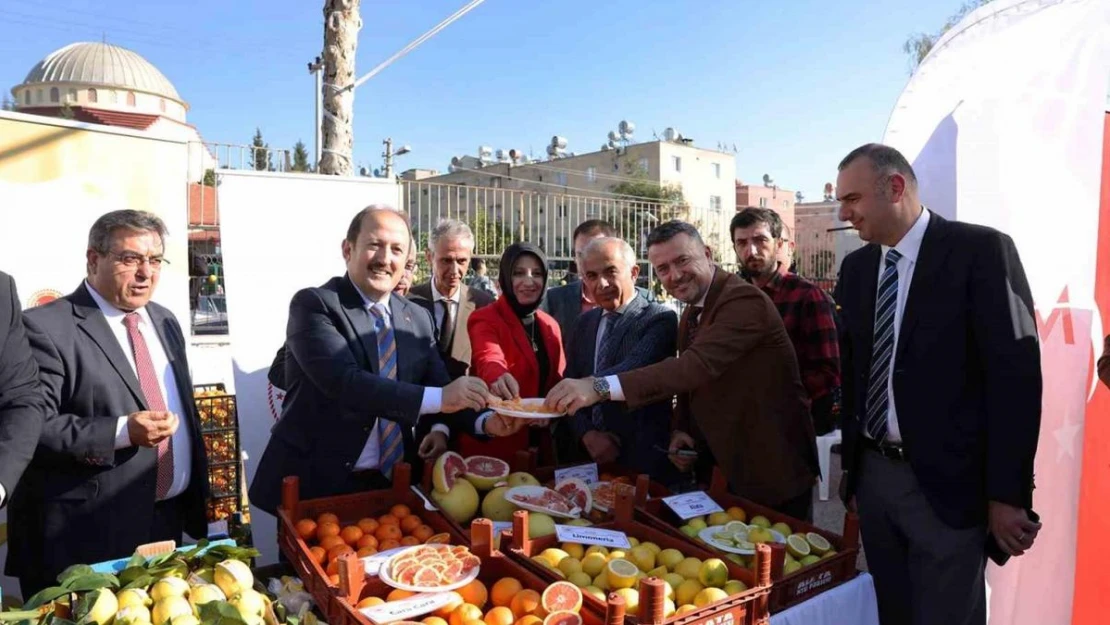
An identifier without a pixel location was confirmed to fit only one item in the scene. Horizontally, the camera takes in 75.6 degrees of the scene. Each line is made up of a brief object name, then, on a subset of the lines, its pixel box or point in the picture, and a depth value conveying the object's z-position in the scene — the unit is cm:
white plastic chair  580
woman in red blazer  333
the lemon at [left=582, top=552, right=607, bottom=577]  201
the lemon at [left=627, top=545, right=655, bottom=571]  206
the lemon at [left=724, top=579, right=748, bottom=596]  191
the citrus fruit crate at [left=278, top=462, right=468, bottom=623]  203
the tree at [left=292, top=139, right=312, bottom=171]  6338
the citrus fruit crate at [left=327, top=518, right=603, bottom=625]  177
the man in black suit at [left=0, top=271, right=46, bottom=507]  202
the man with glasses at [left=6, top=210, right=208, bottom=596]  234
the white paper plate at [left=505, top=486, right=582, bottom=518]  237
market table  196
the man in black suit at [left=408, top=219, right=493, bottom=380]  422
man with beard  374
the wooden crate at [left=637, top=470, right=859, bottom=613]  195
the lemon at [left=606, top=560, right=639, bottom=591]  193
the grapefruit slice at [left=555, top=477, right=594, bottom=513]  253
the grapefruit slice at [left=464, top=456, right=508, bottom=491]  258
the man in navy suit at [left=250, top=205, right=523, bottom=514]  243
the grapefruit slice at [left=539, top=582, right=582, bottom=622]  176
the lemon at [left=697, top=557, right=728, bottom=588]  195
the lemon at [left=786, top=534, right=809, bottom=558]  213
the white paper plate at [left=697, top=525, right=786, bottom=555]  212
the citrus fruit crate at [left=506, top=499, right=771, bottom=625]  166
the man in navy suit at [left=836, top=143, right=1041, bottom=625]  221
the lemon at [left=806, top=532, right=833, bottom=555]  219
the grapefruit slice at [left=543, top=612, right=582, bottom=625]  170
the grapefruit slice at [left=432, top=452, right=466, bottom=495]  251
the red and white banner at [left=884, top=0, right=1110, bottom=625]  268
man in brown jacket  269
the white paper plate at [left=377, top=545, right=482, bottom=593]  183
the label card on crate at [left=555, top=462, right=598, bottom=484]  279
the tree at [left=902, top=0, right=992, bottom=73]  1591
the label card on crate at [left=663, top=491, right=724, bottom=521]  239
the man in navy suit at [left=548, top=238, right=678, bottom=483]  309
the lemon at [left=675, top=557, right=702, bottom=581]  200
